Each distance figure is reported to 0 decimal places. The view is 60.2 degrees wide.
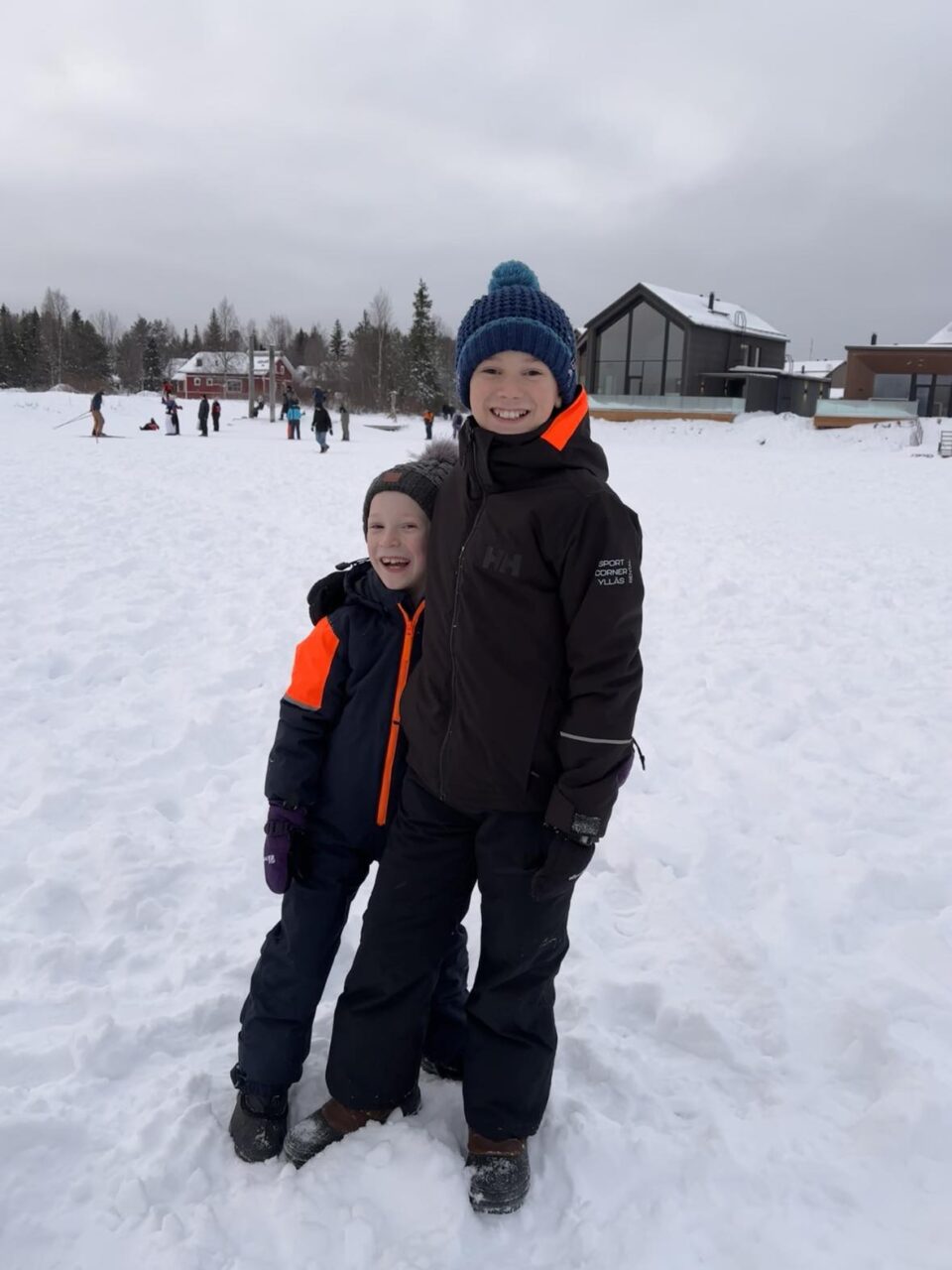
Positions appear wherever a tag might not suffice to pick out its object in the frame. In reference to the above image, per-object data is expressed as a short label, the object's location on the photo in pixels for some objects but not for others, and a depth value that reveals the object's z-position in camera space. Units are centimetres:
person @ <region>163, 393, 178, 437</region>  2814
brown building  4019
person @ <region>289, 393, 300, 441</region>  3084
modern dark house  4134
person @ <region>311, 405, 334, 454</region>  2570
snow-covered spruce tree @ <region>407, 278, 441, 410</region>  5944
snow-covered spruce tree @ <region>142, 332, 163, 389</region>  8325
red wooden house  7581
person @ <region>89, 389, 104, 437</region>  2402
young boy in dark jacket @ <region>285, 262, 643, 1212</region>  192
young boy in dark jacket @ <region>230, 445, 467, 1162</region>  223
